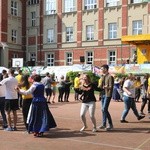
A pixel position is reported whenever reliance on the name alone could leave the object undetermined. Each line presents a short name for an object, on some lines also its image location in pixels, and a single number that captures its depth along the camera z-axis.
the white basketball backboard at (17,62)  46.44
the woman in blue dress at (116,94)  25.96
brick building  46.16
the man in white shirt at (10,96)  12.12
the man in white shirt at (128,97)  13.94
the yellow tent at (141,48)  40.54
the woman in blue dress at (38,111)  10.92
